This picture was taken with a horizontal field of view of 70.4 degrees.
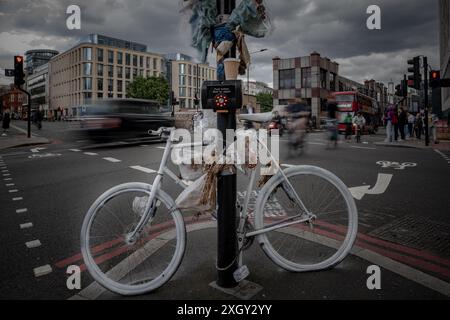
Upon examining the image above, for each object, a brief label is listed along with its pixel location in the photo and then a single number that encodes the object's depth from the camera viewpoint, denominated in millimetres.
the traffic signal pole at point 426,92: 15002
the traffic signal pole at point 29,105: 19625
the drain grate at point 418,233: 3129
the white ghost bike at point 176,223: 2391
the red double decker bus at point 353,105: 23289
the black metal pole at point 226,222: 2330
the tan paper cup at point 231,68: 2350
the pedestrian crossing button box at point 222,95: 2248
